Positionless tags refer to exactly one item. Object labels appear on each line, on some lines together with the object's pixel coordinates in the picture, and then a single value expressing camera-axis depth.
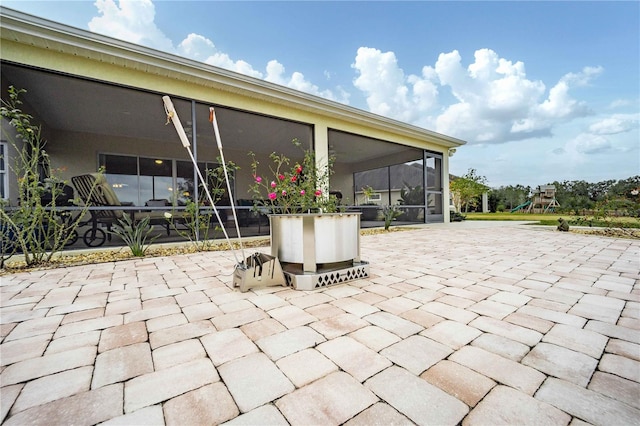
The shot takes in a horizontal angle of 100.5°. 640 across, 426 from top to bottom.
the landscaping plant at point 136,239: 3.74
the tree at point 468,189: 15.24
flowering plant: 4.65
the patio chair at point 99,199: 4.20
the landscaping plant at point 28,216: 2.99
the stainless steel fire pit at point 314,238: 2.23
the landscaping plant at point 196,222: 4.36
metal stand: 2.12
